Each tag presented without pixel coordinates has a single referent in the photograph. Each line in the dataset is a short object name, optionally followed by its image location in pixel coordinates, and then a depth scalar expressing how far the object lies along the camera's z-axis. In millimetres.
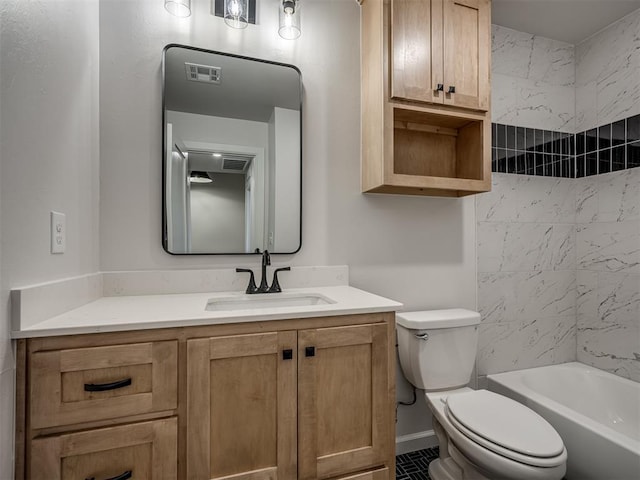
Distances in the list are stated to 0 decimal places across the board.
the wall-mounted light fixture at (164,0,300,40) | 1512
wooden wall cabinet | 1589
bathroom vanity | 938
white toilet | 1172
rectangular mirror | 1541
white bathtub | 1376
